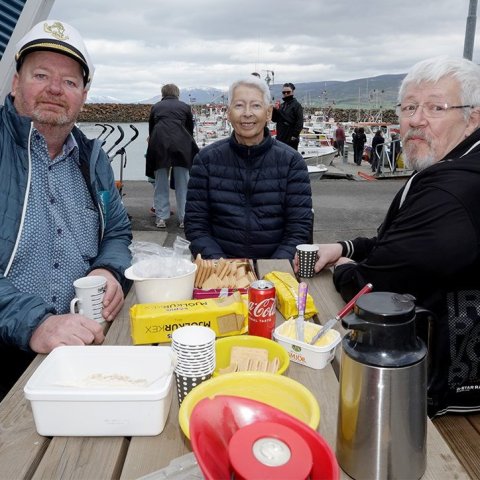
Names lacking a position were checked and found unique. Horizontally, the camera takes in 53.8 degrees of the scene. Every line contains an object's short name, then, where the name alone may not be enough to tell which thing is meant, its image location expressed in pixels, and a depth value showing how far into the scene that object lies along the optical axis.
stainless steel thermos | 0.96
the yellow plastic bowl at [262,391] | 1.13
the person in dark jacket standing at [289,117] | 9.36
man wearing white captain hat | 2.03
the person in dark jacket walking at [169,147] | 6.41
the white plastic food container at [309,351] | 1.42
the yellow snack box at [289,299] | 1.76
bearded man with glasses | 1.64
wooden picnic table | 1.02
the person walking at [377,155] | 15.33
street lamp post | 7.61
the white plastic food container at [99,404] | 1.09
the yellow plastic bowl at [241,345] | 1.44
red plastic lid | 0.72
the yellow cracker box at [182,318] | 1.54
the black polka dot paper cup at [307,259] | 2.23
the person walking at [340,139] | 27.62
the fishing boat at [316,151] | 19.91
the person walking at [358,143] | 22.92
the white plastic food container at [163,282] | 1.68
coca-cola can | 1.51
